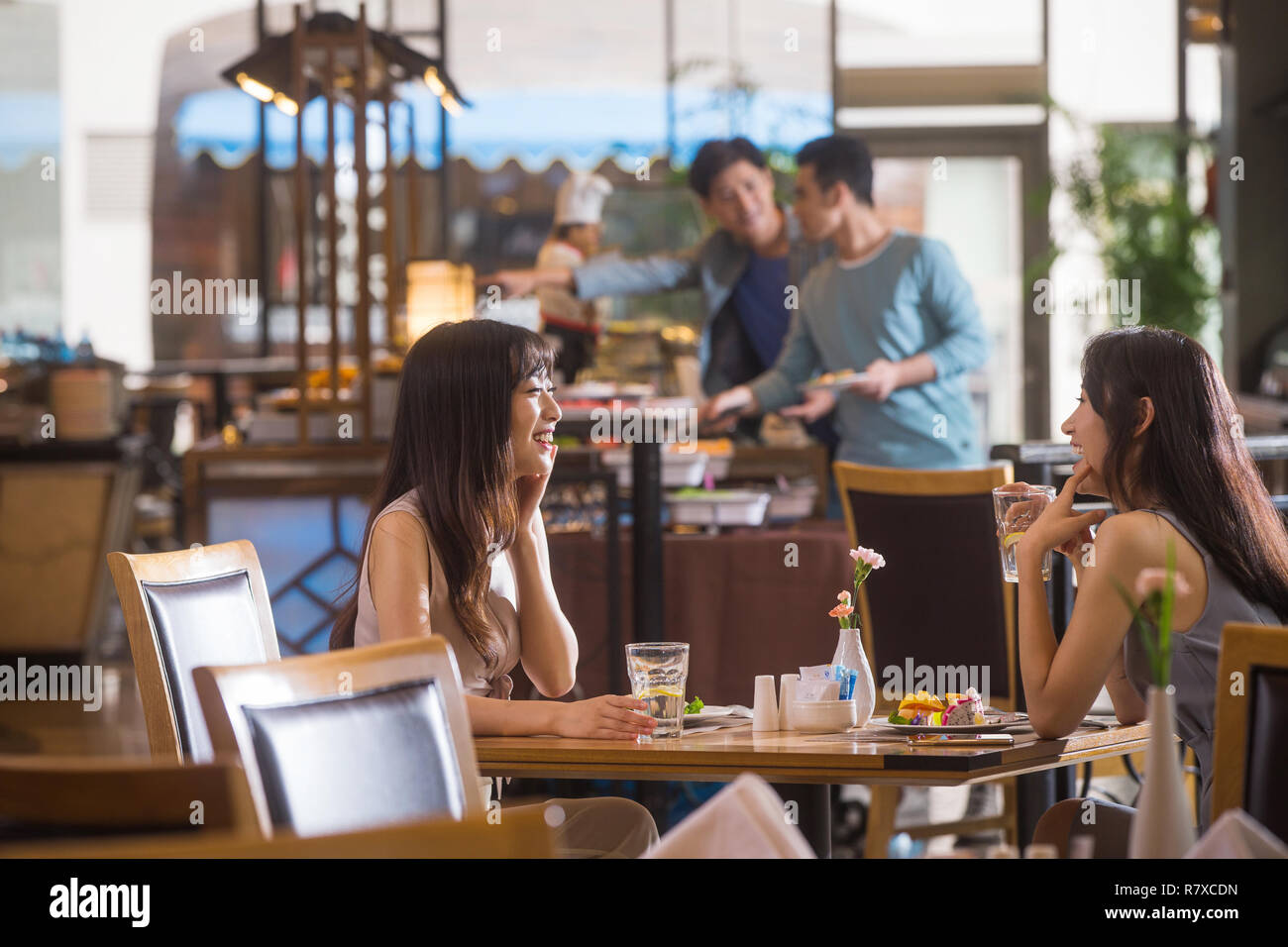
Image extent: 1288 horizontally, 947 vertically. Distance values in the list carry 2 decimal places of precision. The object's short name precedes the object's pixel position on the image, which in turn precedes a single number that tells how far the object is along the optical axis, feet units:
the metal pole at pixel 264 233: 32.53
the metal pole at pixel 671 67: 30.01
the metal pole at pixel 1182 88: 29.37
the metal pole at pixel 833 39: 29.71
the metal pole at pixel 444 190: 30.81
